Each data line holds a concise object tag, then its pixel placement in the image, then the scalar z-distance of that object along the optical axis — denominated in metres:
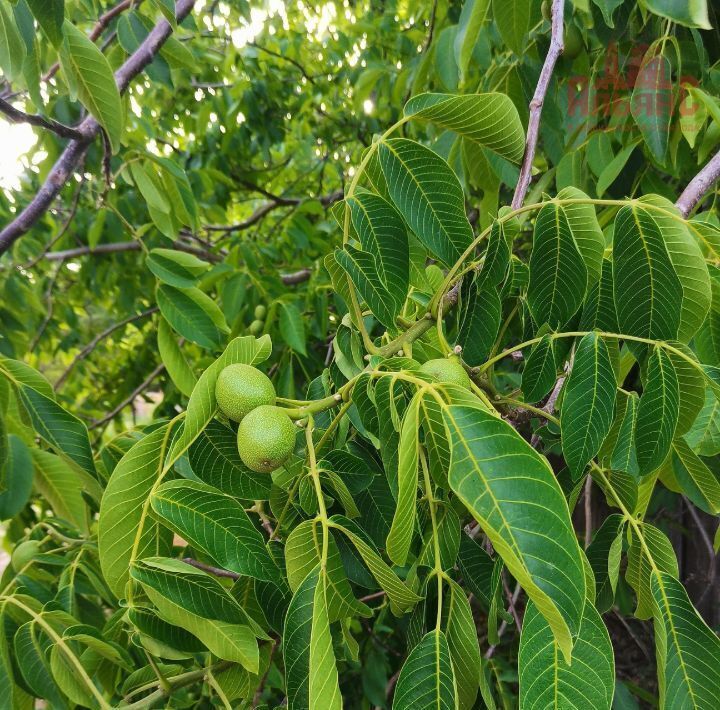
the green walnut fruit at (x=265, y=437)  0.74
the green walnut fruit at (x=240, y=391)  0.77
